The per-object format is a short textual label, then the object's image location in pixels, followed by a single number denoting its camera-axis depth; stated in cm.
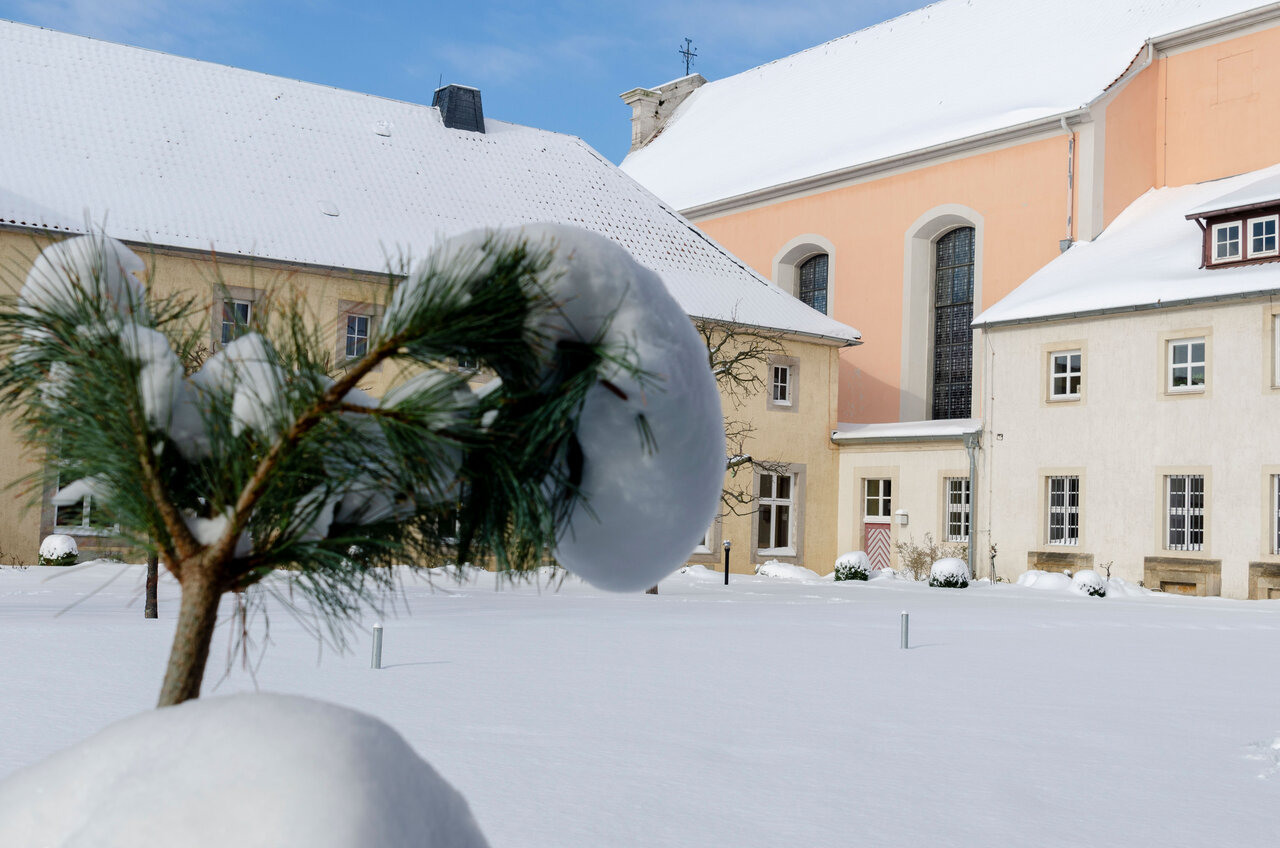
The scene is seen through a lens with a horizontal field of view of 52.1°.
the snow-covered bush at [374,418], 182
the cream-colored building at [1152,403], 2295
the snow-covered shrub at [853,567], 2514
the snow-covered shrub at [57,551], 2006
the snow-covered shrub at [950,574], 2366
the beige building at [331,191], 2145
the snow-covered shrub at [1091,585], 2255
